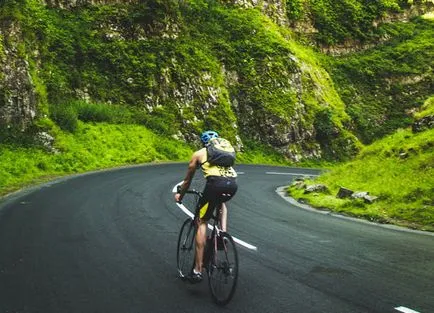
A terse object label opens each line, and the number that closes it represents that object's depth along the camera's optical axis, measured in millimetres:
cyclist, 6219
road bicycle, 5715
